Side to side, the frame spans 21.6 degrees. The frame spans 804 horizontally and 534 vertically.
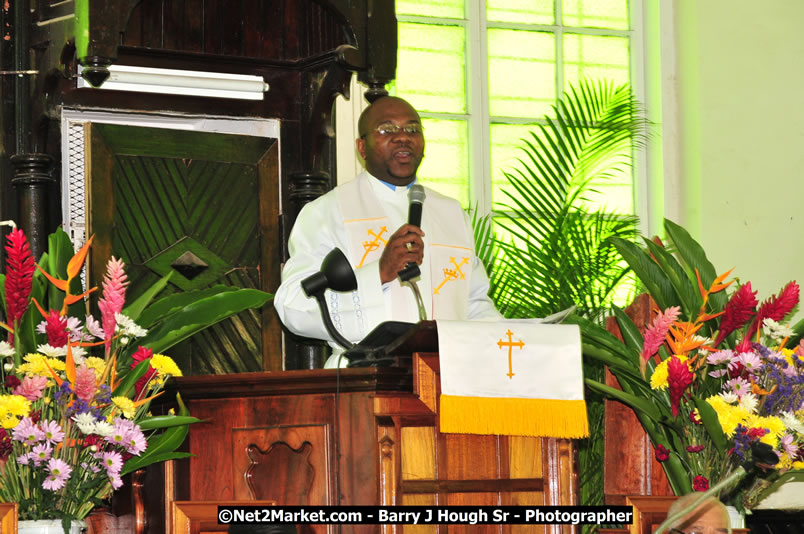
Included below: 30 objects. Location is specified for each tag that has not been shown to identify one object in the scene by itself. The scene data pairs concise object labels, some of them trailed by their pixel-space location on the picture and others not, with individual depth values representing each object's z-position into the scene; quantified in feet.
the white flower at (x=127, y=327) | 21.17
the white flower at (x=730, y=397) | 24.50
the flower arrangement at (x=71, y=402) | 20.18
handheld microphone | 22.64
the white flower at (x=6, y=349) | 21.05
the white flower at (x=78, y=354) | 20.79
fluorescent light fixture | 31.03
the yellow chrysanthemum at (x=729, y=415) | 24.22
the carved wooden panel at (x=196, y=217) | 30.26
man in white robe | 25.05
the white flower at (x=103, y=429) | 19.97
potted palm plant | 35.11
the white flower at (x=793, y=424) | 23.87
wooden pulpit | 21.68
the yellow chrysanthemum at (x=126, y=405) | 20.49
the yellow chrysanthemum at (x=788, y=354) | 25.15
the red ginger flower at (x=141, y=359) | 21.30
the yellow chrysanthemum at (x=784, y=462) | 24.05
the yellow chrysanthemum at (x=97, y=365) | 21.18
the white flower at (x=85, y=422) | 19.84
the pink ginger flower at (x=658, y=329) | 24.89
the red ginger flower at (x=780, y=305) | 25.90
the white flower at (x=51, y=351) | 20.55
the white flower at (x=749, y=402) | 24.18
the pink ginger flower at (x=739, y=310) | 25.37
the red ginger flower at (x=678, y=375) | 24.48
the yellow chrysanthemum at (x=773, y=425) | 23.89
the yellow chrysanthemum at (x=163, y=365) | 21.48
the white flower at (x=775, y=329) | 25.74
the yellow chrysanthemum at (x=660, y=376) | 25.09
